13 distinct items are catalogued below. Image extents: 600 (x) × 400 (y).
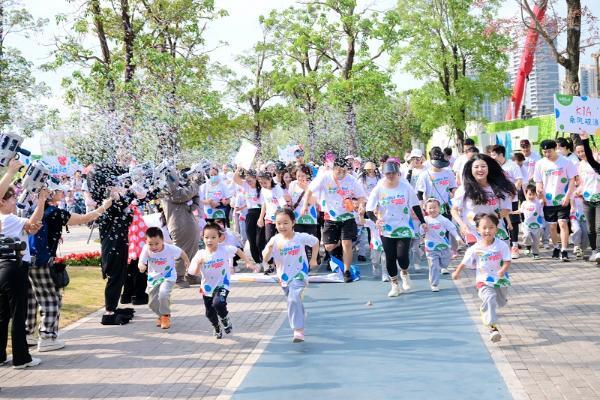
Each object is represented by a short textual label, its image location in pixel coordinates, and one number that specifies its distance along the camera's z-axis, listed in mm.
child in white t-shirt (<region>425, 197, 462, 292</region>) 10328
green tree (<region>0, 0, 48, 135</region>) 20109
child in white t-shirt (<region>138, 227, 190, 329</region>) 8609
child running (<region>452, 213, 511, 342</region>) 7227
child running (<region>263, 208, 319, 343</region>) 7914
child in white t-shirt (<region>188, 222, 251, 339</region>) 7934
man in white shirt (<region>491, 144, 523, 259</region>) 12633
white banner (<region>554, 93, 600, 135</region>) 12562
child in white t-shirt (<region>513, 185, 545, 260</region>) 13008
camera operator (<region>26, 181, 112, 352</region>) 7617
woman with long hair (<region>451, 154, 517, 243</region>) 8406
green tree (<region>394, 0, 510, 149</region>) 37438
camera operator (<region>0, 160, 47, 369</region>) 6691
